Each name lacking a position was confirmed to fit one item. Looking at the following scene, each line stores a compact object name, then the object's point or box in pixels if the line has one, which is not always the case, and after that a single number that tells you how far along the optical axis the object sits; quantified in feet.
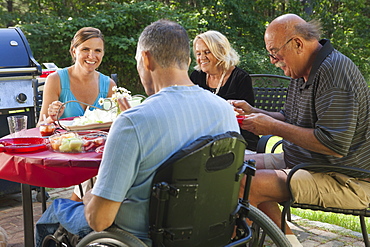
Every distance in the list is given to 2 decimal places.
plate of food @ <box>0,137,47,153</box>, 7.27
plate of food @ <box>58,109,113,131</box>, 9.04
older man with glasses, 7.88
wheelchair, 5.11
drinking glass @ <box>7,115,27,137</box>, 8.84
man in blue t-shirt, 5.10
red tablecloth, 6.86
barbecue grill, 12.91
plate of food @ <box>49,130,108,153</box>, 7.40
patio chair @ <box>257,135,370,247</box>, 7.92
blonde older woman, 12.76
